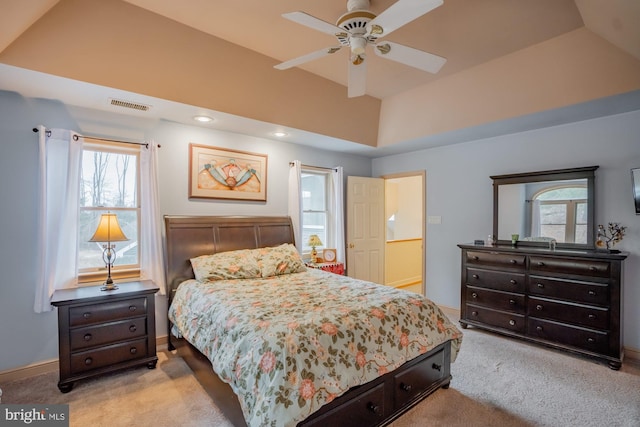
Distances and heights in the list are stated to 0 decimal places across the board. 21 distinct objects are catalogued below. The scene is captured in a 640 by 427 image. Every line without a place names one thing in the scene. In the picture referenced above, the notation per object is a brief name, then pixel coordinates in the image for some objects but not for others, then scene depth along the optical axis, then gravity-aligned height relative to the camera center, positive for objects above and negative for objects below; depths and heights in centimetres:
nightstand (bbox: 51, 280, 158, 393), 248 -105
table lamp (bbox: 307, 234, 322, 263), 439 -49
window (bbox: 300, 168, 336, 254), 476 +4
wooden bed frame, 188 -116
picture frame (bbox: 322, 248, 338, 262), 462 -70
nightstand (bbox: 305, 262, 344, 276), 435 -83
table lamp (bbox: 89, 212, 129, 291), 271 -23
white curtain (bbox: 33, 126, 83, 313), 267 -3
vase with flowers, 312 -27
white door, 496 -33
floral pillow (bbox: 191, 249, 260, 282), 309 -60
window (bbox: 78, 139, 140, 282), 305 +8
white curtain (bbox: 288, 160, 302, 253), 429 +11
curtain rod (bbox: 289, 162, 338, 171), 460 +63
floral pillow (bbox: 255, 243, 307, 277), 339 -60
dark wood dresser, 288 -93
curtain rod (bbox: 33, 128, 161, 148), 274 +68
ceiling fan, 172 +112
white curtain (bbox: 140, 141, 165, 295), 319 -11
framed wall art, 361 +44
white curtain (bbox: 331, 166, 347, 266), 475 -3
